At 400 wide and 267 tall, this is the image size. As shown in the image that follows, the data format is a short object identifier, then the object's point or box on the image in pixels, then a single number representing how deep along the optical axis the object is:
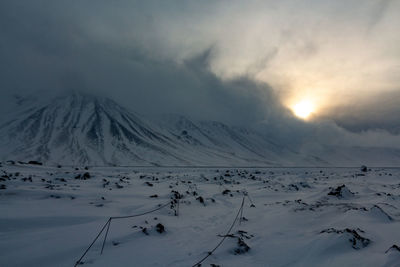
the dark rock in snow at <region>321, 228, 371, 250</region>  7.19
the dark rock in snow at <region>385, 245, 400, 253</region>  6.44
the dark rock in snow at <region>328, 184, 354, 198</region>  15.65
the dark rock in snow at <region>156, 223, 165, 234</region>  8.44
